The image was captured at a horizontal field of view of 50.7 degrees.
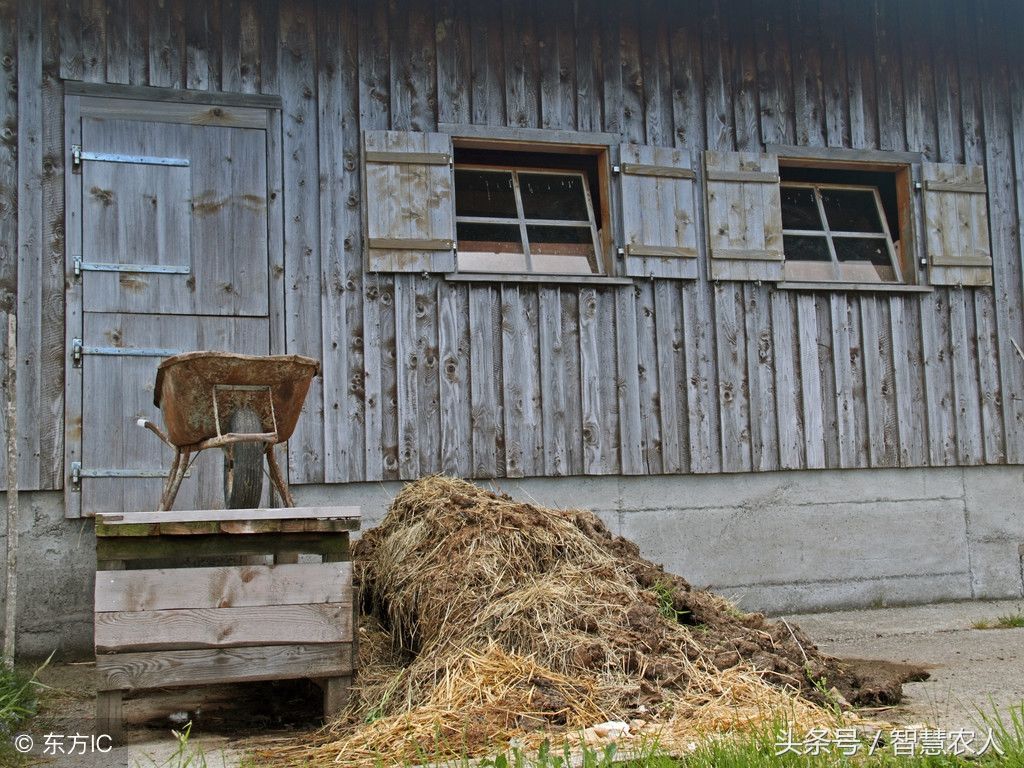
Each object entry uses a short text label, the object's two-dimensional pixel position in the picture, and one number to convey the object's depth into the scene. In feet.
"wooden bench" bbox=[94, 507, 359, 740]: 13.09
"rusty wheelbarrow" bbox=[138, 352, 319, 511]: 14.43
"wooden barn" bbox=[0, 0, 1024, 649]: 20.52
